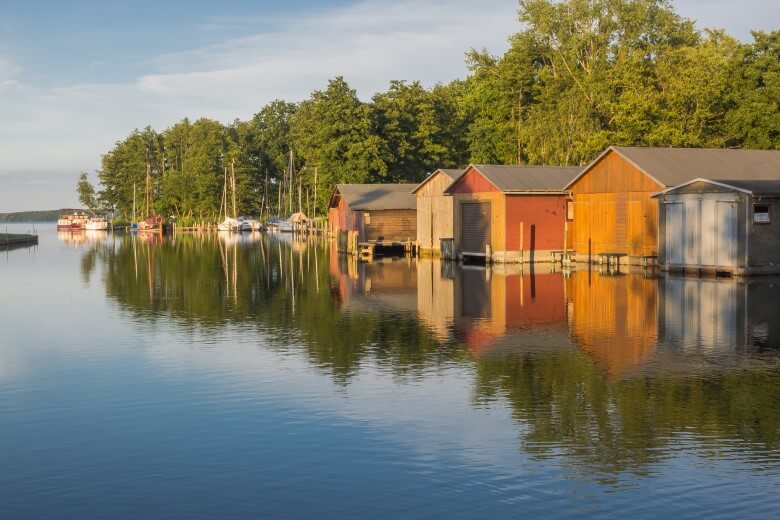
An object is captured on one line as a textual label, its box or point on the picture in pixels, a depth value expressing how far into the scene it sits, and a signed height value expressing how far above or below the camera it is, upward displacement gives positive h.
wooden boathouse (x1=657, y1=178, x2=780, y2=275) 40.81 -0.60
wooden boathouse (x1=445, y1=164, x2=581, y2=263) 53.59 +0.25
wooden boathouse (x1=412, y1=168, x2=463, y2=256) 60.62 +0.51
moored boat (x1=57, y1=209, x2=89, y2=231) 172.25 +0.64
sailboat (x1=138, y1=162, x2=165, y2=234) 147.88 -0.28
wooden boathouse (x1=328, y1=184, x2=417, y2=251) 74.06 +0.08
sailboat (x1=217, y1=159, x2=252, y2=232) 139.50 -0.28
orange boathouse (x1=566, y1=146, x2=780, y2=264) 46.69 +1.58
